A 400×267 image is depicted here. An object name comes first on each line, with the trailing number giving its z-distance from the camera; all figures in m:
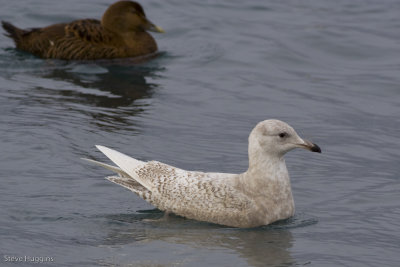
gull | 17.61
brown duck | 30.83
